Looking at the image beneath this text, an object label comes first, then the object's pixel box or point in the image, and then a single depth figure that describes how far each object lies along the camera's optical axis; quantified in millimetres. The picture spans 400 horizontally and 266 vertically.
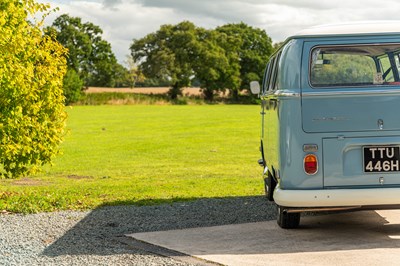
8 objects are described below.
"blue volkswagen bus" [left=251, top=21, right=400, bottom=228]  7504
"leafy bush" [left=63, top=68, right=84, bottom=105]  79388
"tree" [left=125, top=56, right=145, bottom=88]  121550
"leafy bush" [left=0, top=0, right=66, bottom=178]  11078
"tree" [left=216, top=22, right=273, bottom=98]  103206
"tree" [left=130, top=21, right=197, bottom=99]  94125
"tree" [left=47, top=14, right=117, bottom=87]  97375
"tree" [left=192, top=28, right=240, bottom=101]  96875
